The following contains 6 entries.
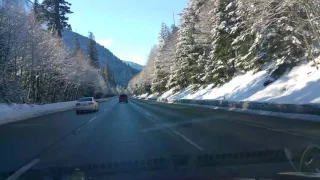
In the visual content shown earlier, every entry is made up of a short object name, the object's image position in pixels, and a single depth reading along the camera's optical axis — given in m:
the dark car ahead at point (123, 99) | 47.67
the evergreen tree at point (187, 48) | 36.81
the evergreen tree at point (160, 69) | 56.67
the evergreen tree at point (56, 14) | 40.38
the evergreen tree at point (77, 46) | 59.58
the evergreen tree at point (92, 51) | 76.26
